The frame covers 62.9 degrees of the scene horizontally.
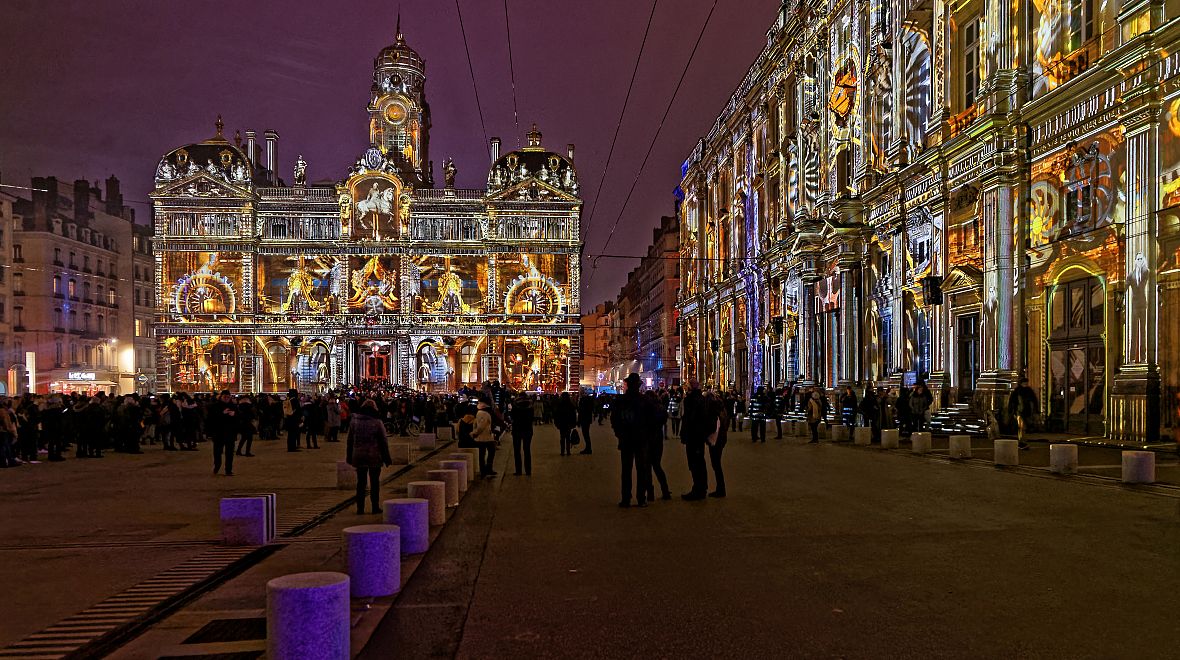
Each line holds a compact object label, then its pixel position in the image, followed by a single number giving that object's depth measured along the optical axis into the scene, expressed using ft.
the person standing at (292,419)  90.51
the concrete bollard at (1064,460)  51.31
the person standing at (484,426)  56.49
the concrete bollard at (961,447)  63.82
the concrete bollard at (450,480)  43.60
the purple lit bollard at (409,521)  31.12
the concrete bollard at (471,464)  55.96
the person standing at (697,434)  44.65
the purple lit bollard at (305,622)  17.40
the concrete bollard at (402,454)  70.64
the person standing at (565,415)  76.79
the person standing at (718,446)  45.39
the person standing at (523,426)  58.18
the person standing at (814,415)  87.51
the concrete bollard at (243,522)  33.76
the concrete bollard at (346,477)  53.96
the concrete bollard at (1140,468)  45.52
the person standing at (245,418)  67.60
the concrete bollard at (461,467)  48.61
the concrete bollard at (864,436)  81.82
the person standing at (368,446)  41.86
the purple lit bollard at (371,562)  24.90
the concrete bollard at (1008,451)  56.70
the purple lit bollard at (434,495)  37.37
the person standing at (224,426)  59.98
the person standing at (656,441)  43.42
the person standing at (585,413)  83.25
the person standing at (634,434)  42.39
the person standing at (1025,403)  76.02
